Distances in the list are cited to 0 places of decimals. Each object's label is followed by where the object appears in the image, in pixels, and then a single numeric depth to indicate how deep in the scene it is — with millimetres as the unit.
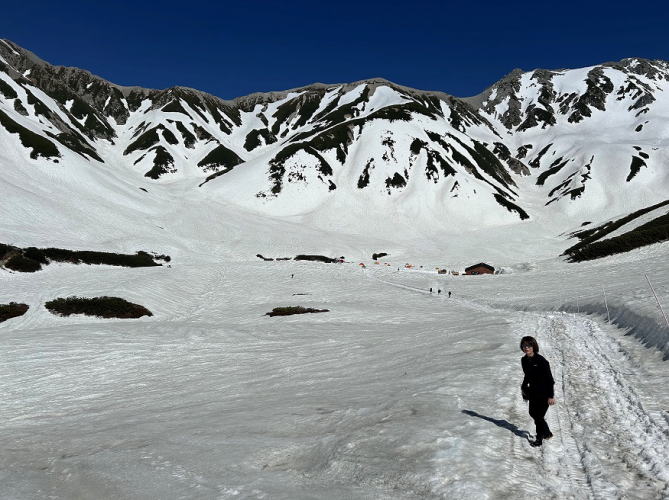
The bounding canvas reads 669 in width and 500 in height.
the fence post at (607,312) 21644
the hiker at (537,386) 7754
